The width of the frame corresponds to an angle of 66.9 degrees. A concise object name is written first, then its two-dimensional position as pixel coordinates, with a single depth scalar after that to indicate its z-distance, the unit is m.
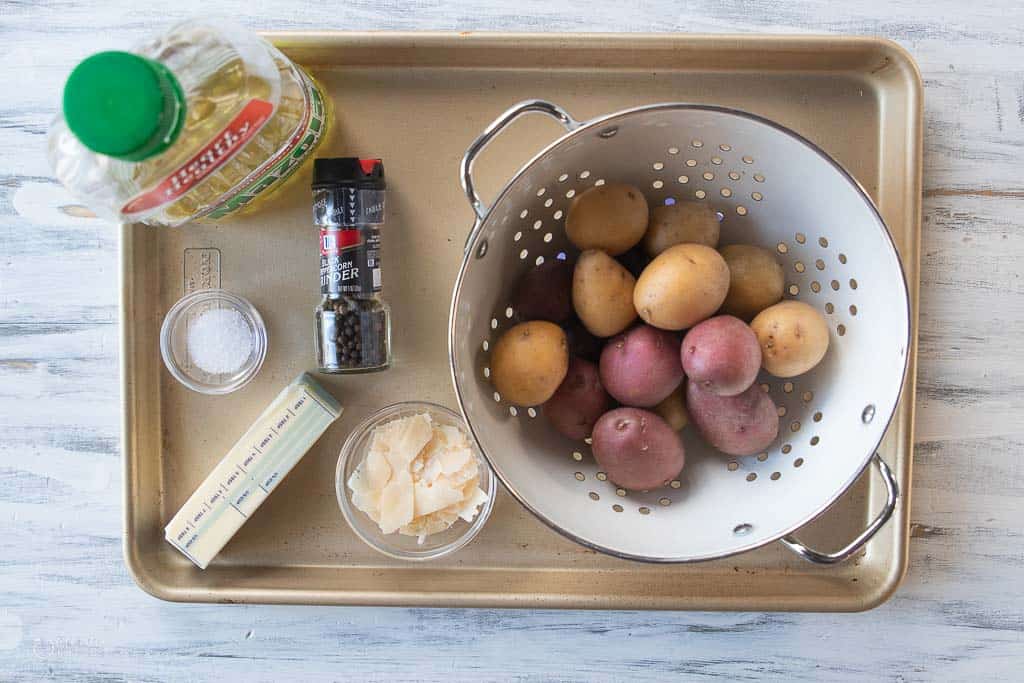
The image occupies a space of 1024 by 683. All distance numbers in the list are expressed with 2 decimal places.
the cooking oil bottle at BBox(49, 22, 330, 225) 0.54
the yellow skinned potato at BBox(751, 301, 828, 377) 0.65
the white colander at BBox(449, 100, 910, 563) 0.62
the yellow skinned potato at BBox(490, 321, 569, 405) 0.66
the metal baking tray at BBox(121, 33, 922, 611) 0.74
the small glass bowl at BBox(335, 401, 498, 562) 0.76
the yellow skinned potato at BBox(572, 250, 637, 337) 0.67
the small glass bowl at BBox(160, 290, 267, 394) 0.76
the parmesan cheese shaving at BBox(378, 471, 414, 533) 0.73
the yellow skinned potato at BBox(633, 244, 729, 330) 0.63
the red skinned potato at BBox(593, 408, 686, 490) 0.66
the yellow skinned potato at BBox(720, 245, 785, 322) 0.69
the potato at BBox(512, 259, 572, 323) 0.70
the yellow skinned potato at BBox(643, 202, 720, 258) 0.69
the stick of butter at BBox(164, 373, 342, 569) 0.75
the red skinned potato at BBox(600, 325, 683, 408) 0.67
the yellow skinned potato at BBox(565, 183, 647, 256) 0.67
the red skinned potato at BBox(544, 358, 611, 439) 0.70
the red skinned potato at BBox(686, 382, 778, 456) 0.67
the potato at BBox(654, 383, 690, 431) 0.72
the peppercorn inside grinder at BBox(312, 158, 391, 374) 0.70
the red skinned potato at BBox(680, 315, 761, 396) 0.63
